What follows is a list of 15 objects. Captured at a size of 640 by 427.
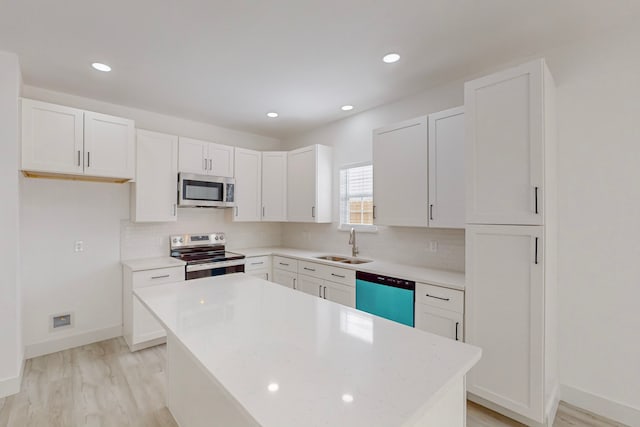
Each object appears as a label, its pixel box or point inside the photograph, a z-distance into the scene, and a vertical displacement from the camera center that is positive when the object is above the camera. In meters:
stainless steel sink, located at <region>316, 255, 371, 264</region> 3.73 -0.57
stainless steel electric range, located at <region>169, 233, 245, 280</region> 3.66 -0.54
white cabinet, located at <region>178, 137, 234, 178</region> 3.83 +0.75
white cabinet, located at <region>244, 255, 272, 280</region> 4.12 -0.72
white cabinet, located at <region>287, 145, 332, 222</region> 4.22 +0.44
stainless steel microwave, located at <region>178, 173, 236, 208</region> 3.76 +0.30
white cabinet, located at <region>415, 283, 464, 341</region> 2.42 -0.79
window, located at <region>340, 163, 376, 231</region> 3.91 +0.24
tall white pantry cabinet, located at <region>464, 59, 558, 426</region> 2.03 -0.18
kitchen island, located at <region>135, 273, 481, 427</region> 0.86 -0.54
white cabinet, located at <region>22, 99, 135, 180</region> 2.77 +0.70
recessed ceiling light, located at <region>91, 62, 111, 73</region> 2.65 +1.30
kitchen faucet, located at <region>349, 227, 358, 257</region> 3.92 -0.37
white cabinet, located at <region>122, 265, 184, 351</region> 3.24 -1.07
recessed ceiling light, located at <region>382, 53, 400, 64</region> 2.51 +1.32
